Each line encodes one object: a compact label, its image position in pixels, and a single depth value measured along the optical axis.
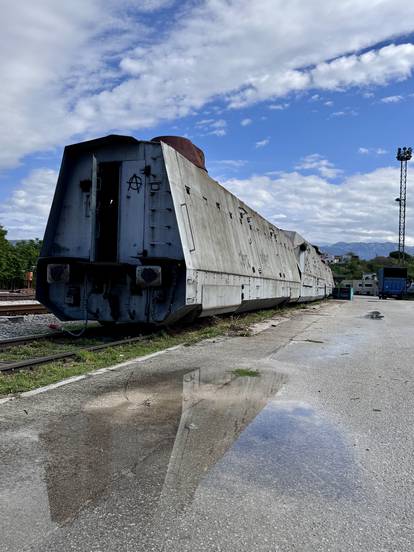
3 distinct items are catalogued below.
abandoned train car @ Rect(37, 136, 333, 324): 8.53
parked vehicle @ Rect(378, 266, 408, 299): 48.81
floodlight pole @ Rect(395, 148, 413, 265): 59.29
